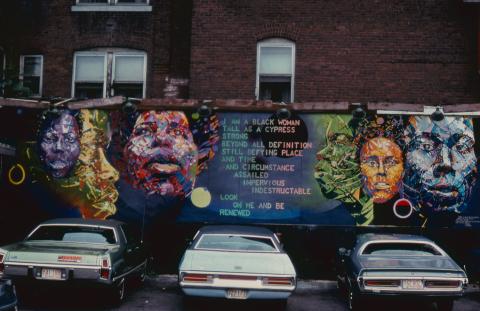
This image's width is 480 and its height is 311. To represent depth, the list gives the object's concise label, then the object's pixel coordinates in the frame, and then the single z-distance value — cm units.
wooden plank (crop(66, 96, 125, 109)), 1282
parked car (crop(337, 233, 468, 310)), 855
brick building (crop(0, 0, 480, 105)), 1388
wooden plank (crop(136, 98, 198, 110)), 1277
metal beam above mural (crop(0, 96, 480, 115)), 1238
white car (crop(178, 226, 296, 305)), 834
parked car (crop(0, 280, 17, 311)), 632
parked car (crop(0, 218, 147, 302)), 841
